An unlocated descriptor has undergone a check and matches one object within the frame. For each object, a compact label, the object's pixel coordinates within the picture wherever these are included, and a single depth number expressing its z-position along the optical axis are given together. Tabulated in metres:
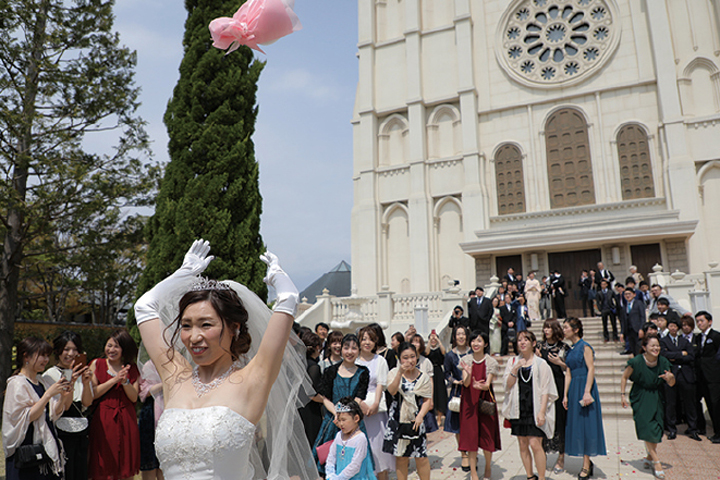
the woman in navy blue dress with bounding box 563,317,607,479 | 6.15
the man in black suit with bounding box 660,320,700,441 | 8.14
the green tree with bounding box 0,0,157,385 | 9.35
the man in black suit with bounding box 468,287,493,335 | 12.66
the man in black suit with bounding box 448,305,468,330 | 12.45
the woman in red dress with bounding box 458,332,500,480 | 6.20
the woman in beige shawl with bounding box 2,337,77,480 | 4.07
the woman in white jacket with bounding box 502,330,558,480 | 5.87
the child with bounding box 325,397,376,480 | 4.18
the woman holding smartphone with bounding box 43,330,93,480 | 4.49
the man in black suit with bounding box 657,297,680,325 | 9.62
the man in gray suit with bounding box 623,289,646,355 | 10.87
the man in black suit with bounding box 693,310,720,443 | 7.93
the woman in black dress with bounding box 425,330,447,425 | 8.77
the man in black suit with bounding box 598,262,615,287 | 14.68
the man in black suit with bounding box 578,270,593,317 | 15.17
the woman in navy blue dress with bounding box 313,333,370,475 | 5.15
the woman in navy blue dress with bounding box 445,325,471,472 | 6.82
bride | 2.02
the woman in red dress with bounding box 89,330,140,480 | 4.66
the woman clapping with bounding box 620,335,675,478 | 6.25
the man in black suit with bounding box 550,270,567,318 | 15.24
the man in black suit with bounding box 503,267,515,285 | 16.05
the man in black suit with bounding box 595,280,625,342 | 12.43
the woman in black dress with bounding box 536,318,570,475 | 6.55
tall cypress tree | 9.68
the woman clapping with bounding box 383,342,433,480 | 5.53
